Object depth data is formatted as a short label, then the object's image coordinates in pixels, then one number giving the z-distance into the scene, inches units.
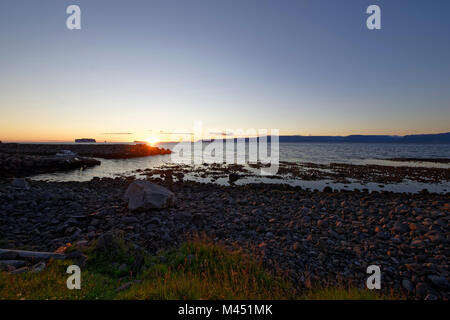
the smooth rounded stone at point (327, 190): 664.5
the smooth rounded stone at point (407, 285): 186.5
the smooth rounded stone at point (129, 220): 345.3
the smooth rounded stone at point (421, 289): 179.8
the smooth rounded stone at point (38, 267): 180.5
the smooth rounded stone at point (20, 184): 571.1
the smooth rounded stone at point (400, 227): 312.3
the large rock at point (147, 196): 396.5
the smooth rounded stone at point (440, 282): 186.1
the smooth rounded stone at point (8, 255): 209.0
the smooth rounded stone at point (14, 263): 192.9
